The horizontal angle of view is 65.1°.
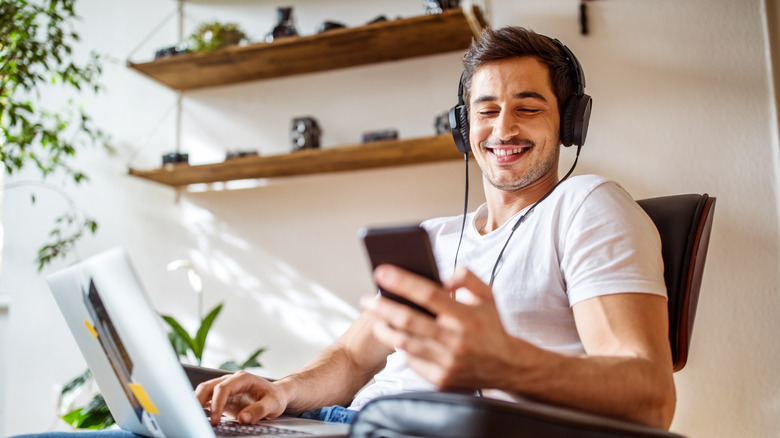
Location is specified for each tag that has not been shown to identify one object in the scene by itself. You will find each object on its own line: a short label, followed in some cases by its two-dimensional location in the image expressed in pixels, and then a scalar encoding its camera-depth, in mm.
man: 572
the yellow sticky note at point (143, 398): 777
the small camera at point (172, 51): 2492
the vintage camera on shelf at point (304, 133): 2395
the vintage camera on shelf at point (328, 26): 2277
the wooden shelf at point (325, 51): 2166
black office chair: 522
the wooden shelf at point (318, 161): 2184
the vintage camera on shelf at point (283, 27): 2359
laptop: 663
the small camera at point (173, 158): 2473
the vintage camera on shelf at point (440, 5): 2162
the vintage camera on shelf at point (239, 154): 2410
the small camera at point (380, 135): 2230
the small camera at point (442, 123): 2182
